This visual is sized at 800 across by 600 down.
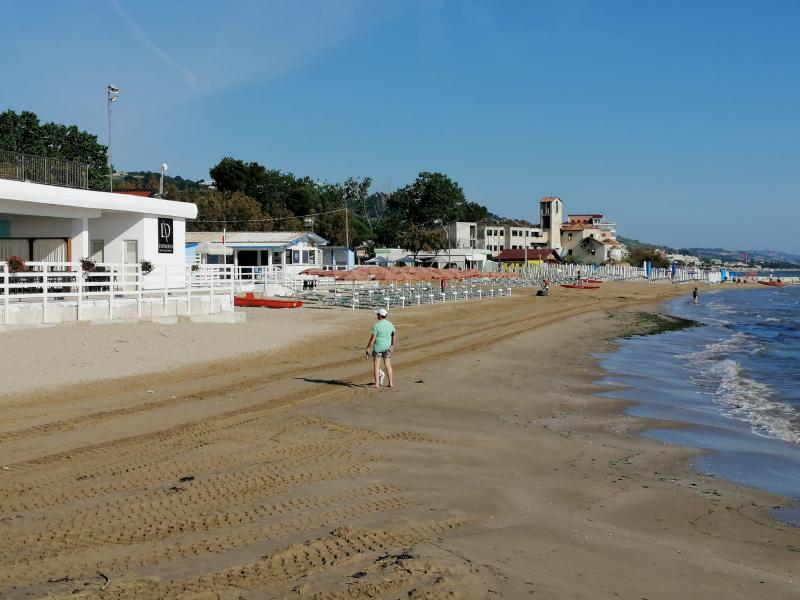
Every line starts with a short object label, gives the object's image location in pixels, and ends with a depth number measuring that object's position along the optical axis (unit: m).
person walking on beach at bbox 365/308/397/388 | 13.62
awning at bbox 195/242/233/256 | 48.62
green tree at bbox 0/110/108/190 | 57.75
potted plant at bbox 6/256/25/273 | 18.34
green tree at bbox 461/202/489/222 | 130.00
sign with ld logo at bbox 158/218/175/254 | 25.88
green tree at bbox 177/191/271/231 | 70.75
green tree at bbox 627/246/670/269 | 158.70
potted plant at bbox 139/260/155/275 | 23.46
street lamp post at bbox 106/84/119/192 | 30.78
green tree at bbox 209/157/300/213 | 92.75
